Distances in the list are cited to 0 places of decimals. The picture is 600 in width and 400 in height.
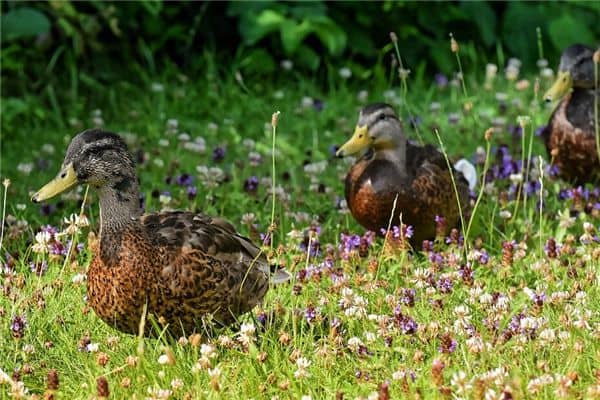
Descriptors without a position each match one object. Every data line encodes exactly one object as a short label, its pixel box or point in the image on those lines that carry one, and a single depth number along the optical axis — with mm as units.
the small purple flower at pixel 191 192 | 12203
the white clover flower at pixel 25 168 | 13274
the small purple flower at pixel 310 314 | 8734
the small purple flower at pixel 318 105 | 16203
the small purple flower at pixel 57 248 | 10047
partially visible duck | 13187
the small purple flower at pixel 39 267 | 9727
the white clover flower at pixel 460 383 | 6965
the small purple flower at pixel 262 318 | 9089
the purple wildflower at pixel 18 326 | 8484
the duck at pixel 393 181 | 11266
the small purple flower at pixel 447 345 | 7949
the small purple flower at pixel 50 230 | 10437
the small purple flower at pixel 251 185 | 12773
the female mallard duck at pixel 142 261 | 8555
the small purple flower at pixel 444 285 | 9211
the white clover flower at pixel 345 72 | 17000
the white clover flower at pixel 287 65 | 17094
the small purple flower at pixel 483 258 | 10125
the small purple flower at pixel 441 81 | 17344
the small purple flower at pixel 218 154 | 14078
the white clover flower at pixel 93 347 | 8328
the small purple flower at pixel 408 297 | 8922
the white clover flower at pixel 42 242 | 9641
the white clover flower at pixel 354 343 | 8289
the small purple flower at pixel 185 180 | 12844
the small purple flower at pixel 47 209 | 11977
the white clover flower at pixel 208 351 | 7750
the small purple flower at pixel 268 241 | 11014
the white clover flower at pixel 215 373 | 7367
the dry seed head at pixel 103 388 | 7395
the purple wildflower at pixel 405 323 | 8383
